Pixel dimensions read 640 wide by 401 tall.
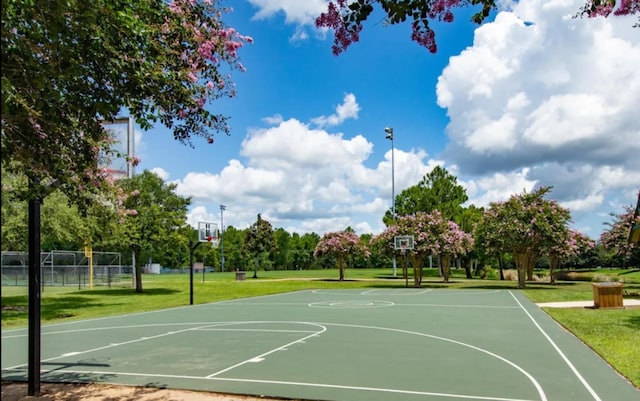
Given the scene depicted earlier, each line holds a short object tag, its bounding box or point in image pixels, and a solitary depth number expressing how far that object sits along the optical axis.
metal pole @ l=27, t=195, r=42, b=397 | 5.97
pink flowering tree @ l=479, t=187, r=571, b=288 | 27.27
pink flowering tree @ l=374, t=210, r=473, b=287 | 30.67
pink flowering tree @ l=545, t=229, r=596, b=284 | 27.61
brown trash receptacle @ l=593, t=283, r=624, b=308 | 16.59
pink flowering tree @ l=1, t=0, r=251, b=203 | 4.09
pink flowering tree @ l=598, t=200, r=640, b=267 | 25.10
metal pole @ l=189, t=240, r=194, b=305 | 20.35
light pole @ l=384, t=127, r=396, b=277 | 40.80
